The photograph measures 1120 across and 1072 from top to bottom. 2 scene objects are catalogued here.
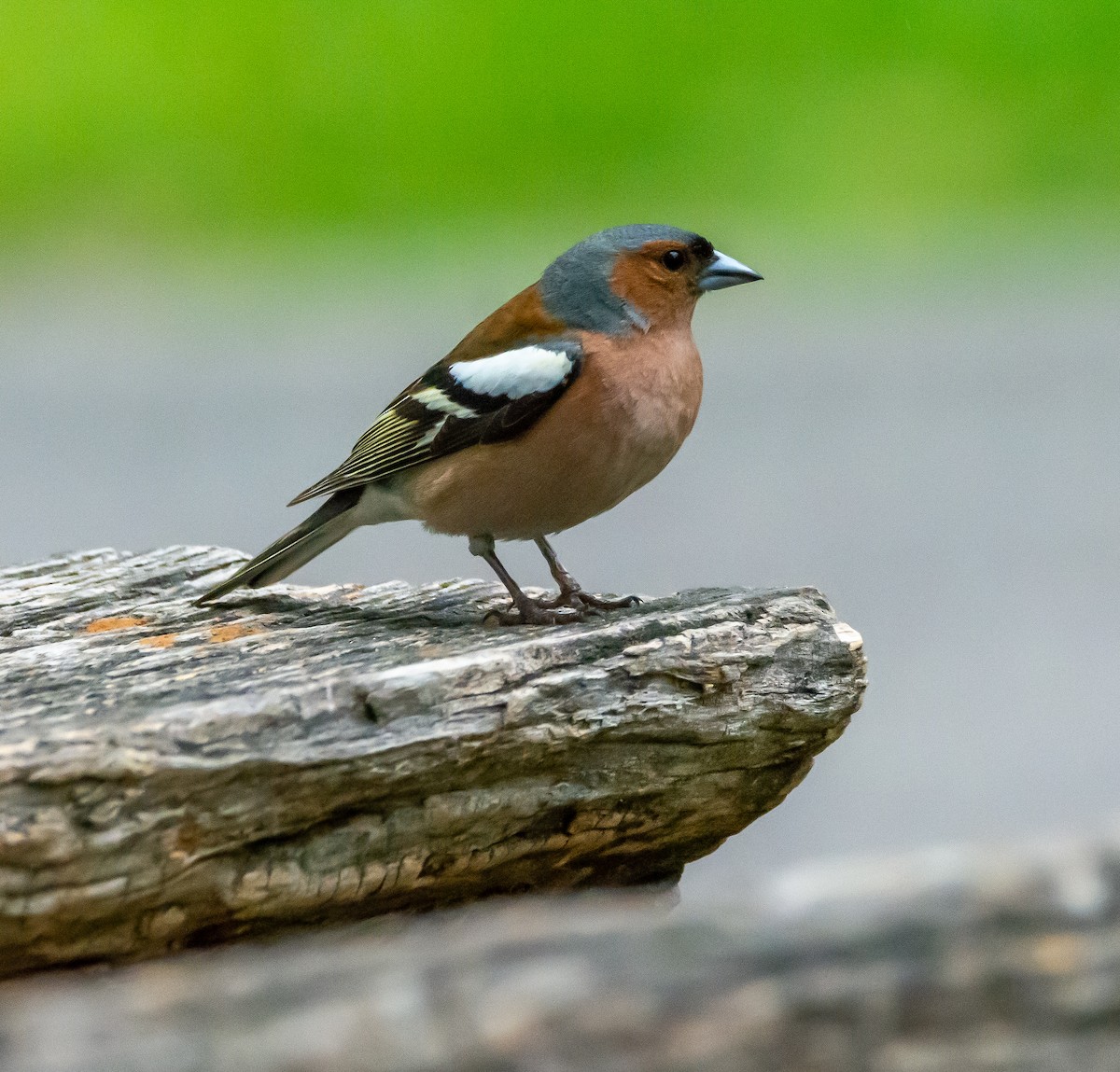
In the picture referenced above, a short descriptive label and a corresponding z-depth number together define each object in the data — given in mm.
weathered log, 5578
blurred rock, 3111
